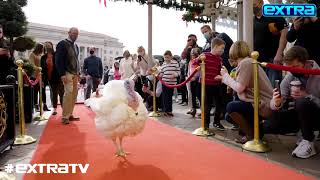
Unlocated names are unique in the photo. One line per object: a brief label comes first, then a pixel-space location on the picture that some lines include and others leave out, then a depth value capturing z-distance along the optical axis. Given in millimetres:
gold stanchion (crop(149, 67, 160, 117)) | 5571
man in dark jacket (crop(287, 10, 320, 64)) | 3238
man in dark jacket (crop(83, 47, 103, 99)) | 7336
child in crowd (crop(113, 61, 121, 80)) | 8549
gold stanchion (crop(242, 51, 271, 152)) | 2978
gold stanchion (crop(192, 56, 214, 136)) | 3770
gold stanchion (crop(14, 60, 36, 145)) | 3493
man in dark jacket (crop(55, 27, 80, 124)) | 4497
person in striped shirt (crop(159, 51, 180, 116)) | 5521
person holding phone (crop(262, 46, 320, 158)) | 2649
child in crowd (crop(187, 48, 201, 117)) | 4985
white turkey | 2517
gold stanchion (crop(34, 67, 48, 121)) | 5201
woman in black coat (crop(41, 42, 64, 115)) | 5556
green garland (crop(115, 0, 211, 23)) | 8343
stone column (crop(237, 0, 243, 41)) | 6762
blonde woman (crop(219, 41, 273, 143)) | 3051
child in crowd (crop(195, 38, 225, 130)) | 3908
